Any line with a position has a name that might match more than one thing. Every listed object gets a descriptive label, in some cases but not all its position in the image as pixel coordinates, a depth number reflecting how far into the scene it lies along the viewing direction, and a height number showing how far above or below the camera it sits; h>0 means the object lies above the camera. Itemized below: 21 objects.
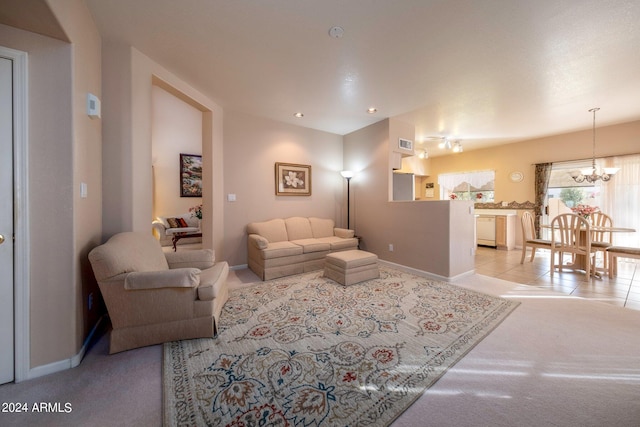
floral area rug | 1.30 -1.13
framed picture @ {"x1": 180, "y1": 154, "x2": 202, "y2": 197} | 6.84 +1.03
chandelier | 3.96 +0.66
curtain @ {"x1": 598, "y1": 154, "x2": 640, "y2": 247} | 4.39 +0.26
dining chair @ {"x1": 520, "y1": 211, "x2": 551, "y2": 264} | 4.12 -0.60
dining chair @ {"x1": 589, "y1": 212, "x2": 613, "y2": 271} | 3.67 -0.50
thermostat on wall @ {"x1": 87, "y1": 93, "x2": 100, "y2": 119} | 1.90 +0.87
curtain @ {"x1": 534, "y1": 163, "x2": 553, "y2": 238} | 5.40 +0.54
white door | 1.47 -0.10
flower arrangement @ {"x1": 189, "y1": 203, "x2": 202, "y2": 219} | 6.31 -0.06
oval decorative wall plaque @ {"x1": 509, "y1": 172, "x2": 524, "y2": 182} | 5.85 +0.85
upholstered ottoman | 3.23 -0.85
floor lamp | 4.87 +0.45
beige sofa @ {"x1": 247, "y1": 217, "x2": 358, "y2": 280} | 3.54 -0.60
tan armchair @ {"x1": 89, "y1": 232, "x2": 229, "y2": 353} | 1.74 -0.71
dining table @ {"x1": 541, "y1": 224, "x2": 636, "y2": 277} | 3.63 -0.85
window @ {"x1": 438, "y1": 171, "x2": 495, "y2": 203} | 6.51 +0.73
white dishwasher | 5.97 -0.55
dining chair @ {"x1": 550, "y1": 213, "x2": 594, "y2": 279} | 3.56 -0.53
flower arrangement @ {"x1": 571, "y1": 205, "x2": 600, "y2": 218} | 3.89 -0.01
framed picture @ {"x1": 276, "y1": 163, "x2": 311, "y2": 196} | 4.50 +0.60
